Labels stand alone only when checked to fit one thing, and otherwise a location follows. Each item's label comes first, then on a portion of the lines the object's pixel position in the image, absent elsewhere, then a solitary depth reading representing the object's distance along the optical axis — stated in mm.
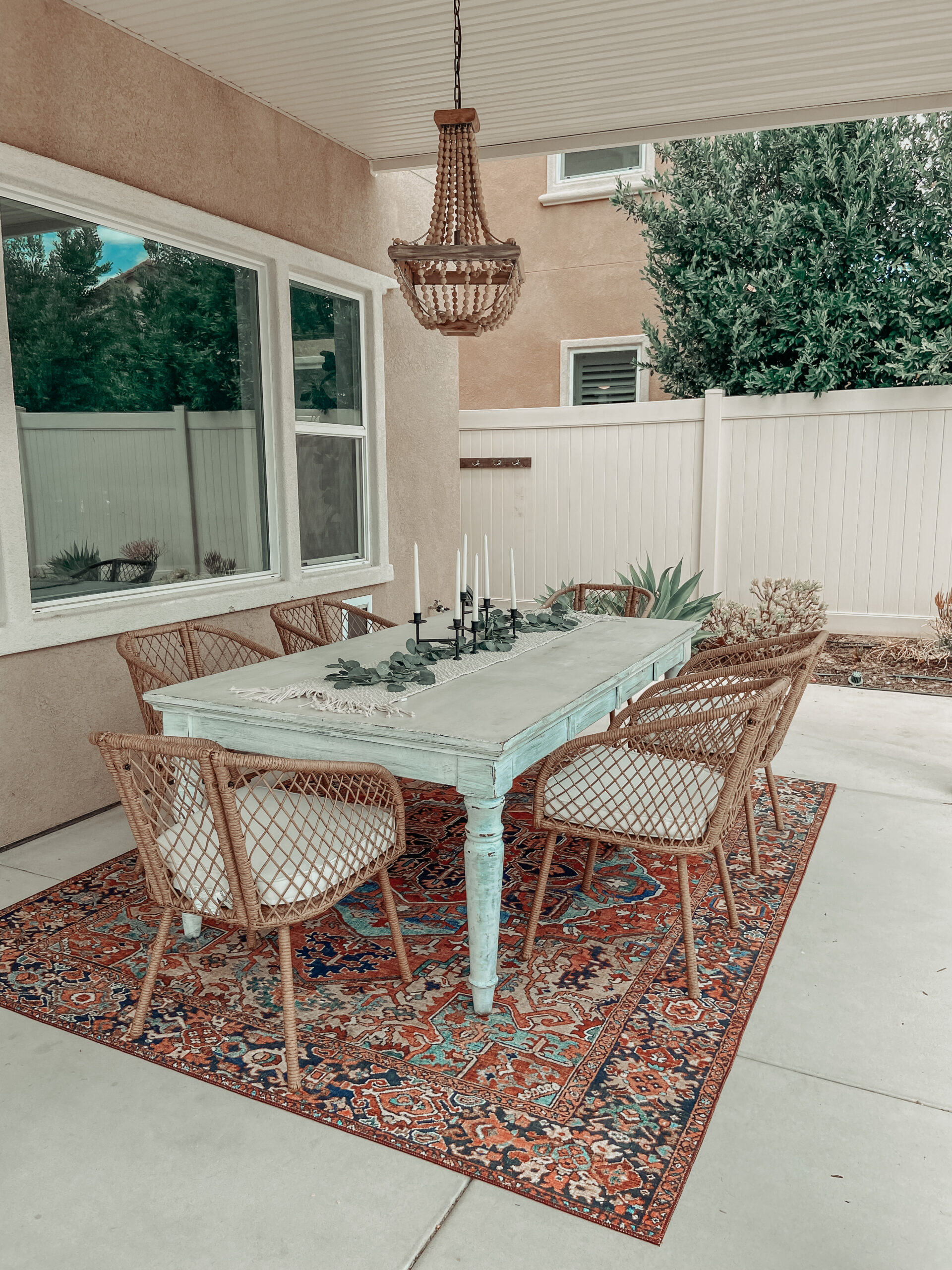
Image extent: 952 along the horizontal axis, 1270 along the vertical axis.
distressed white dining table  2203
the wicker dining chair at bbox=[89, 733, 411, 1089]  1966
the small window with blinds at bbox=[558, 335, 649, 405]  8734
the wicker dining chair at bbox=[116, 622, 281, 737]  2994
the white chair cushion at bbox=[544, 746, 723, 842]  2453
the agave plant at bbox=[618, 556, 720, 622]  5715
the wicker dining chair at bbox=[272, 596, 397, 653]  3924
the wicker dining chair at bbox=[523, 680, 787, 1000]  2408
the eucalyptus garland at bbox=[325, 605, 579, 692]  2736
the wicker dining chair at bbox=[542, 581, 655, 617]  4375
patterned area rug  1885
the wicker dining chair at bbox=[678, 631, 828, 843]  2820
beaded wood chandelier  2707
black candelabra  3090
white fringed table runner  2447
